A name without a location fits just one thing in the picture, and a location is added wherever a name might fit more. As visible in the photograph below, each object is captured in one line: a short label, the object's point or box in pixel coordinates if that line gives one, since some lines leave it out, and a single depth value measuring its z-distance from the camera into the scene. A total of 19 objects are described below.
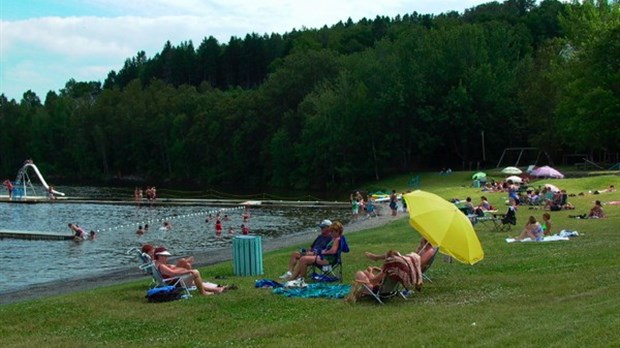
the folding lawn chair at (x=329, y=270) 15.75
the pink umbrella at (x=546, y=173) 53.03
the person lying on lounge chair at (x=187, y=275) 14.56
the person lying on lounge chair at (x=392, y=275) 12.75
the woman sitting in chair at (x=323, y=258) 15.62
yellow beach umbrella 13.59
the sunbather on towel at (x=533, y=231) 21.73
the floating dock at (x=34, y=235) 40.47
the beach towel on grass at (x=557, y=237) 21.42
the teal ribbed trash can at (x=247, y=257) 17.58
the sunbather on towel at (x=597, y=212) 28.50
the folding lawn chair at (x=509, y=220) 26.34
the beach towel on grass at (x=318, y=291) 13.60
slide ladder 69.88
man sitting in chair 16.38
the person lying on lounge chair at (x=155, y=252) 15.59
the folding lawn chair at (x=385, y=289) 12.81
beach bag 14.34
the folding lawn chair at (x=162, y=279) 14.66
